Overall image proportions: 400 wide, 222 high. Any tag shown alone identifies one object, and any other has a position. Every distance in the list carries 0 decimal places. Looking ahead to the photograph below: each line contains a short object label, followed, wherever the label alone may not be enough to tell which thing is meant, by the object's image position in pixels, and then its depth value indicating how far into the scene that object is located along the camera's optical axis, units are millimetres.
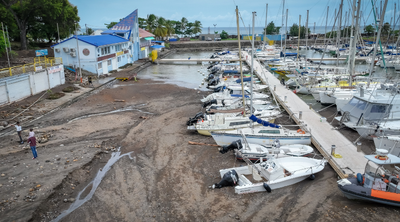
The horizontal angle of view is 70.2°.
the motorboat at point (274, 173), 13000
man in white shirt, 17419
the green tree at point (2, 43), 34456
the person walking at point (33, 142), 15195
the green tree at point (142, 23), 104894
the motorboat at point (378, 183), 10961
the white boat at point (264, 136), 17141
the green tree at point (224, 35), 121862
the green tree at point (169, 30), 99750
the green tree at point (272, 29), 120688
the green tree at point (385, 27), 86812
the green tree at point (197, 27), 128250
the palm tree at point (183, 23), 130875
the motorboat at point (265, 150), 15633
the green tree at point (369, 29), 104062
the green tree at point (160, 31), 93812
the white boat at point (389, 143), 14781
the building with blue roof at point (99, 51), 40125
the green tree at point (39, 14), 44938
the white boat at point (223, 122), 19078
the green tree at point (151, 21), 100925
